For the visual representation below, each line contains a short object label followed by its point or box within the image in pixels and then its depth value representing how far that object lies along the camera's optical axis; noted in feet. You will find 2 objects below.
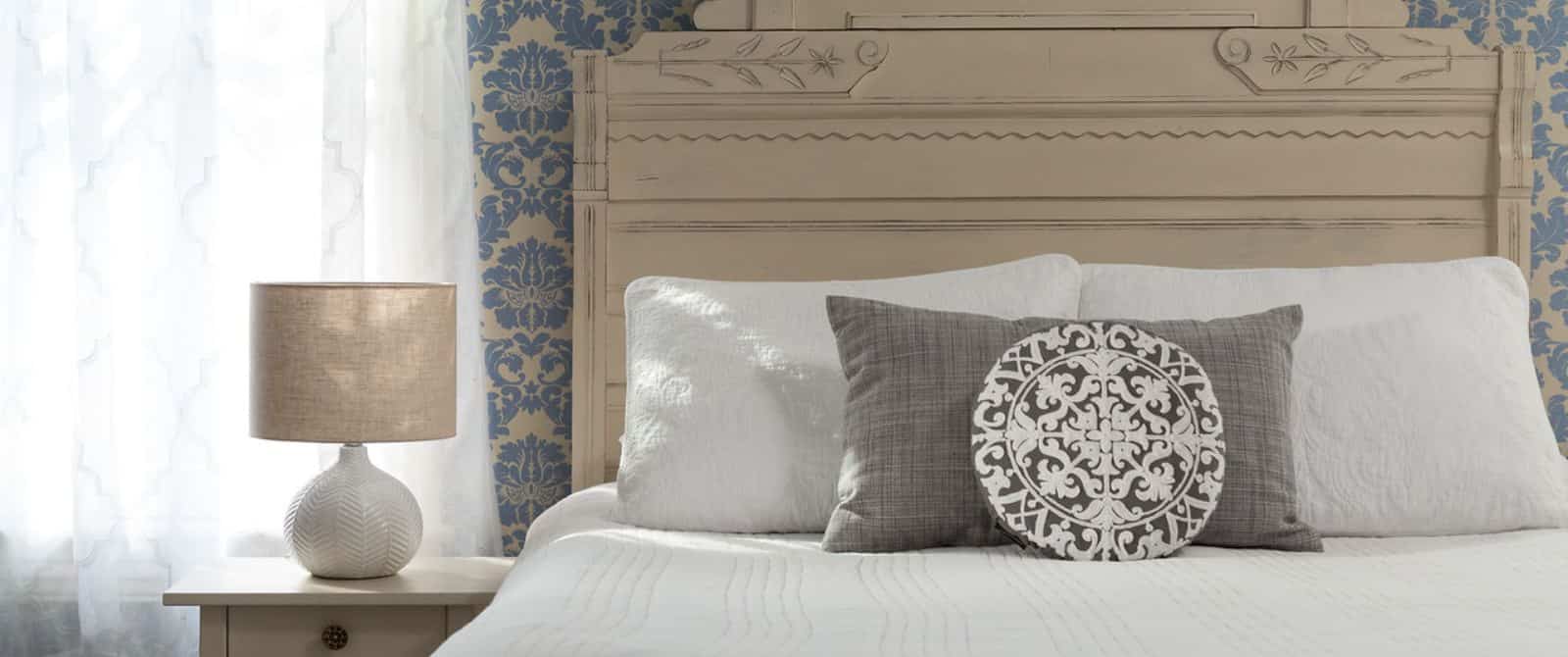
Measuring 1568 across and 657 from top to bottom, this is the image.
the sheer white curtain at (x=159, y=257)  8.09
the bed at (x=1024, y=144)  7.79
